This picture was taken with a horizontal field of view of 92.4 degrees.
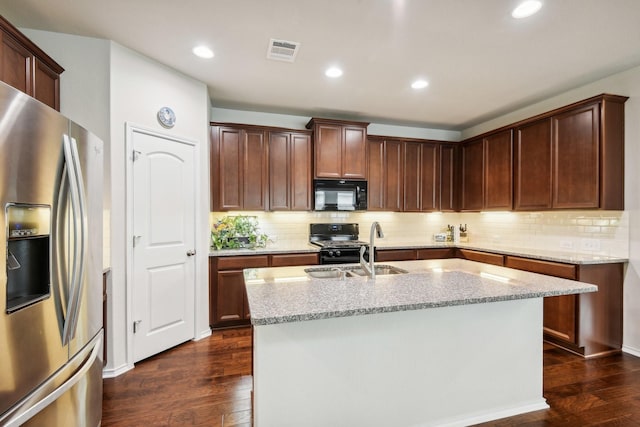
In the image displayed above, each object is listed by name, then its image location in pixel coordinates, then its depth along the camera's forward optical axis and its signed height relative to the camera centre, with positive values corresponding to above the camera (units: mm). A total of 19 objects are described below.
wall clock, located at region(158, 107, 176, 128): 2801 +897
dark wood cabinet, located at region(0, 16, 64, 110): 1735 +939
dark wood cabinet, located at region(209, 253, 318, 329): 3390 -841
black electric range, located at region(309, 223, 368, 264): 3682 -381
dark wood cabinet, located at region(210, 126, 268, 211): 3697 +552
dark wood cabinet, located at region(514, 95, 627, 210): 2830 +570
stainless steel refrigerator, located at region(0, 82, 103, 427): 1058 -218
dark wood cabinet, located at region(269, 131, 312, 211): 3908 +552
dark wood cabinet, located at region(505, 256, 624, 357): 2758 -911
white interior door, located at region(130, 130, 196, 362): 2643 -267
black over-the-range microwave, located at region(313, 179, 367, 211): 4008 +251
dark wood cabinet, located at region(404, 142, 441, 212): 4480 +548
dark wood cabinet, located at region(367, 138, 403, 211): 4305 +552
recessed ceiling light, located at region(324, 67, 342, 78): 2887 +1359
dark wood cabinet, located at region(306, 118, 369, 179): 3973 +862
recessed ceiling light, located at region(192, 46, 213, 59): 2533 +1366
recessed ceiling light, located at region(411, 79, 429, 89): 3160 +1363
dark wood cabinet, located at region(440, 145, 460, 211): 4648 +554
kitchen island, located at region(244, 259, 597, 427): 1446 -724
